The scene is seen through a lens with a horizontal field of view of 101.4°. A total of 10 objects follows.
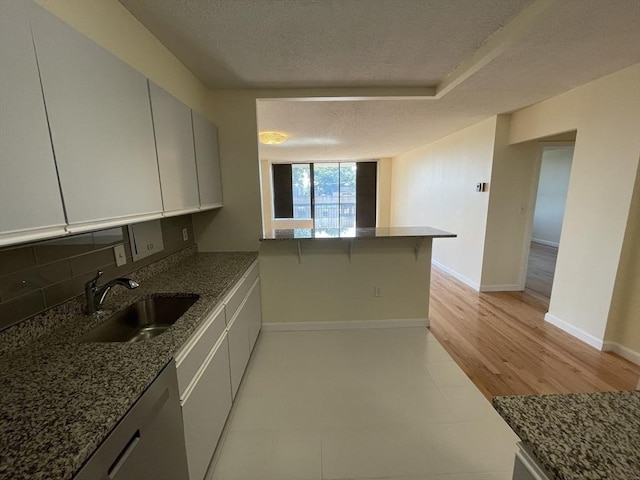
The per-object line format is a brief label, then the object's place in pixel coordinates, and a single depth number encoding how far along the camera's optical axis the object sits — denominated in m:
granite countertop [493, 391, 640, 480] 0.54
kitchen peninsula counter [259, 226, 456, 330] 2.81
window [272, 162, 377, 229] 8.03
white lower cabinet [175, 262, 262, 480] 1.15
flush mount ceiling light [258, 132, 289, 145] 3.78
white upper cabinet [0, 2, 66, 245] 0.76
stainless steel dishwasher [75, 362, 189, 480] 0.70
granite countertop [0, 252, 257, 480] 0.61
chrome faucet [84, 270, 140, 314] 1.31
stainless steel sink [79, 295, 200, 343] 1.41
